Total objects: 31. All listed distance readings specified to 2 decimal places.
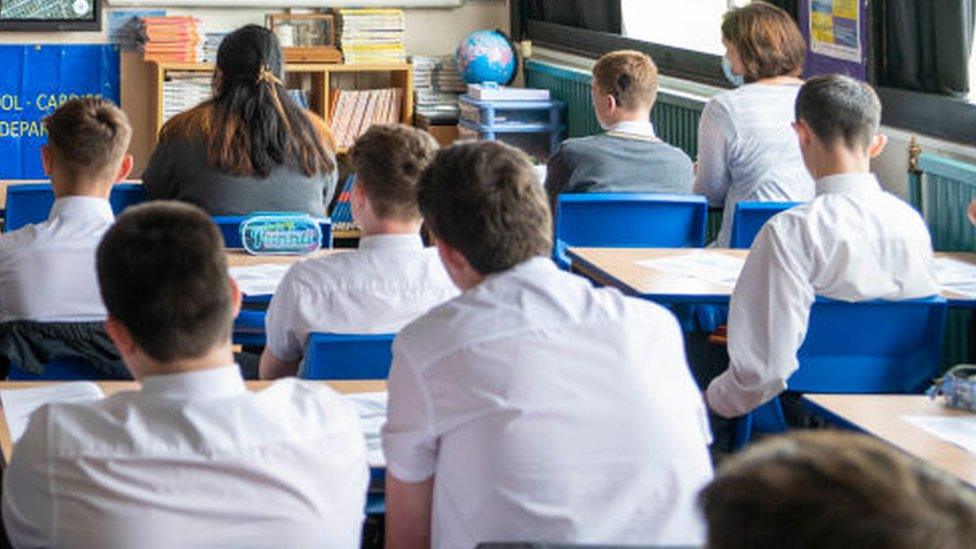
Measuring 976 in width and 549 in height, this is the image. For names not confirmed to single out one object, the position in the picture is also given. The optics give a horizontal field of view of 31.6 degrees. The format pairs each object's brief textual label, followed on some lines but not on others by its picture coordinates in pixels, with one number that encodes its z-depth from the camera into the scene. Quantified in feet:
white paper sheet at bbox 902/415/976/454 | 9.88
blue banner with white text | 30.09
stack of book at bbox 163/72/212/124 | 29.84
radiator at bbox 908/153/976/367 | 17.97
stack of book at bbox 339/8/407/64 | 30.25
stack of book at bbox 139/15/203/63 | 29.40
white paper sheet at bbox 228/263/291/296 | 14.98
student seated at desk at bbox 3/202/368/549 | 7.21
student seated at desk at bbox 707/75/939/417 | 12.69
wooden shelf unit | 29.56
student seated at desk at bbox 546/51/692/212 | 20.04
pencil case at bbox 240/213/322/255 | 16.80
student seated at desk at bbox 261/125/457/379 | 12.41
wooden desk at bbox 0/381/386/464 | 10.58
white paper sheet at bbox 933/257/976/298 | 15.01
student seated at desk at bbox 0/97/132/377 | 13.03
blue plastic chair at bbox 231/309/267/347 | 15.01
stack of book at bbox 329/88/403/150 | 30.83
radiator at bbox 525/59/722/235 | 25.47
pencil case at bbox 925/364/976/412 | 10.78
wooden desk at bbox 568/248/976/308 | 14.71
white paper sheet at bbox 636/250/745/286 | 15.69
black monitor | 29.71
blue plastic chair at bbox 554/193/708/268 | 18.35
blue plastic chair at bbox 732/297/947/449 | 13.29
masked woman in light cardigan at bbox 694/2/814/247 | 19.92
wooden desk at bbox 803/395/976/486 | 9.41
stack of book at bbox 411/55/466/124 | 31.27
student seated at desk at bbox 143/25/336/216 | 18.72
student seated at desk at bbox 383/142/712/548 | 7.87
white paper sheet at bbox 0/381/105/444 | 9.62
